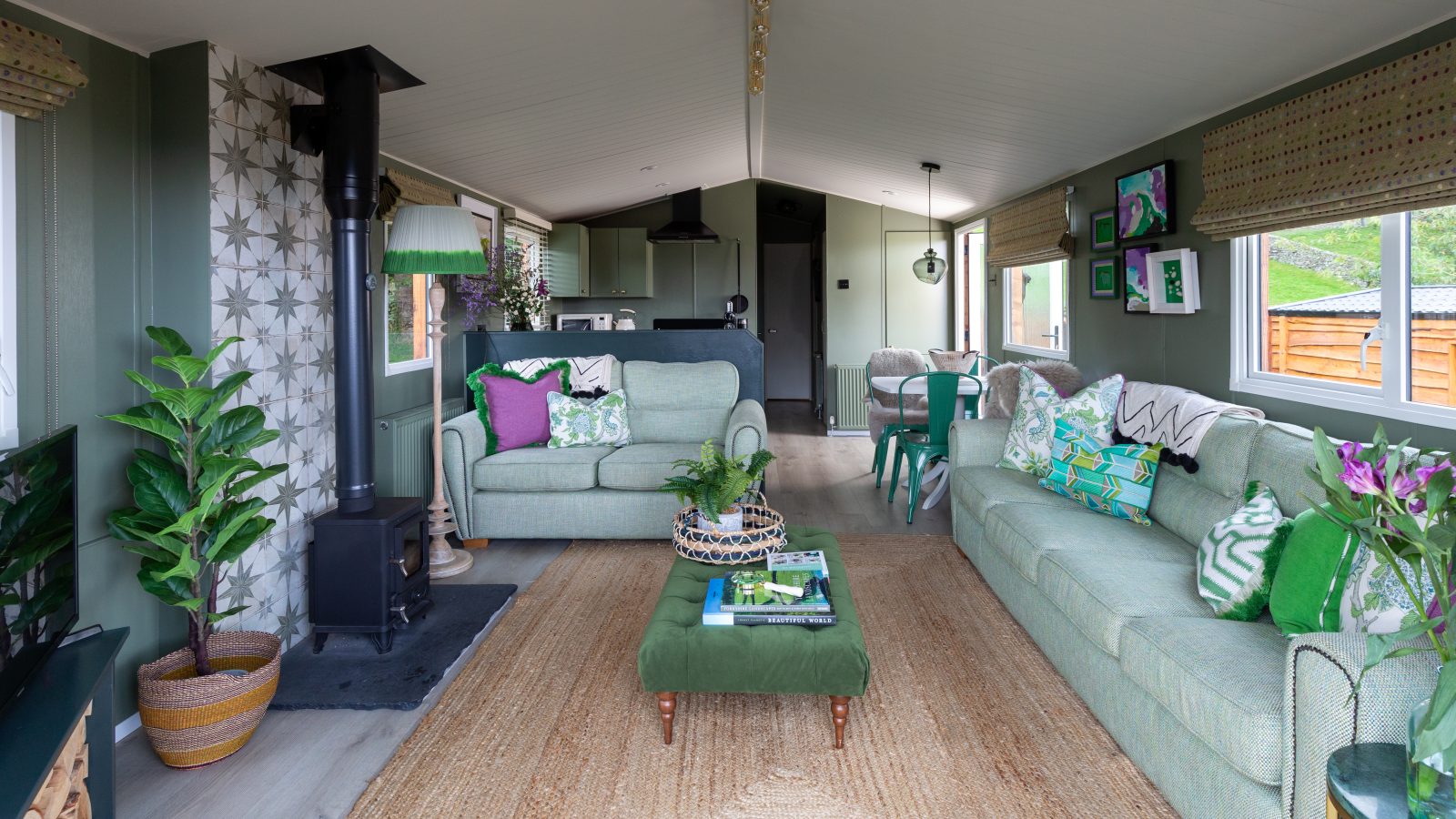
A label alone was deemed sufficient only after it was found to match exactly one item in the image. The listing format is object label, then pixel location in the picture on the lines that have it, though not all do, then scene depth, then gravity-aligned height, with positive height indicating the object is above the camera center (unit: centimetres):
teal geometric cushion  333 -40
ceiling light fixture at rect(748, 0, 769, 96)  375 +160
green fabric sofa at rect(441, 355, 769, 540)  452 -57
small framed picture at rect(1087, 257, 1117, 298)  505 +57
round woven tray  299 -57
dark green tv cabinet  144 -62
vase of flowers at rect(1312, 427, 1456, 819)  116 -25
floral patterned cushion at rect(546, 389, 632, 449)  489 -24
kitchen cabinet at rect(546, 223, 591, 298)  805 +112
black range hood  778 +131
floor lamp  373 +59
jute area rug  220 -104
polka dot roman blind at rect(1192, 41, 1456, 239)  256 +75
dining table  528 -12
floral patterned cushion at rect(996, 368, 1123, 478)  376 -19
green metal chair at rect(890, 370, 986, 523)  493 -31
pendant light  753 +94
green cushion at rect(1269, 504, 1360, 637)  200 -48
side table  128 -63
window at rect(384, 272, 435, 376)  480 +33
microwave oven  659 +44
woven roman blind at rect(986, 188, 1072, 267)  569 +102
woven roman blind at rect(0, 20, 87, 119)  203 +75
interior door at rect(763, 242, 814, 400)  1212 +79
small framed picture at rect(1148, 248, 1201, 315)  416 +45
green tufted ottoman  236 -77
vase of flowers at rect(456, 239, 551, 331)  557 +60
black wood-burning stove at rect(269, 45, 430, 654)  311 +5
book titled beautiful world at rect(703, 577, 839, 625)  247 -68
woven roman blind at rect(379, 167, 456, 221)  447 +102
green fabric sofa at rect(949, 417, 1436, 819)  158 -64
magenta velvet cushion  477 -15
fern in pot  306 -39
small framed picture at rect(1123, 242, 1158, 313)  462 +52
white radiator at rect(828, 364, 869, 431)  900 -30
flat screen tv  163 -34
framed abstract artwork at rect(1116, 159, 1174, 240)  432 +89
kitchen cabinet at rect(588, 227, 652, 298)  872 +120
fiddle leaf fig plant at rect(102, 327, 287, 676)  231 -29
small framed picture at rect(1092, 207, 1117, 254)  500 +84
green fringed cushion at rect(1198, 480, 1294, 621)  223 -49
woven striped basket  233 -88
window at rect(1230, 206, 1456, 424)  284 +21
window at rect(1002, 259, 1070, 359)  621 +50
